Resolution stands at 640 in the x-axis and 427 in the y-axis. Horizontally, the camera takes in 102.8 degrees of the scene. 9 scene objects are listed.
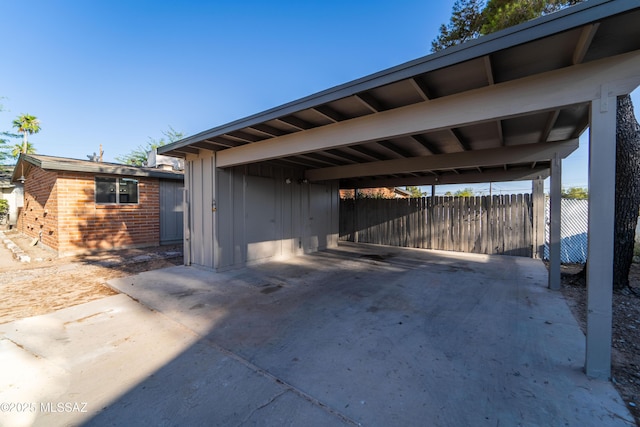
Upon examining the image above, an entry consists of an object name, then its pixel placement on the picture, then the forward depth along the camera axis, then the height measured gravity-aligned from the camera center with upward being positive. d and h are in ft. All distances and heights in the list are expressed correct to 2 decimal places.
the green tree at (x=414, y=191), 66.69 +4.68
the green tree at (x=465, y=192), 70.42 +4.82
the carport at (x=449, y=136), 6.72 +3.74
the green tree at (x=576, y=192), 63.21 +4.10
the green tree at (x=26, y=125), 63.21 +21.52
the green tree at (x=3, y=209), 48.28 +0.29
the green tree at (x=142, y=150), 85.71 +20.24
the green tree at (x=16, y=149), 67.05 +16.18
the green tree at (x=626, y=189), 13.52 +1.04
